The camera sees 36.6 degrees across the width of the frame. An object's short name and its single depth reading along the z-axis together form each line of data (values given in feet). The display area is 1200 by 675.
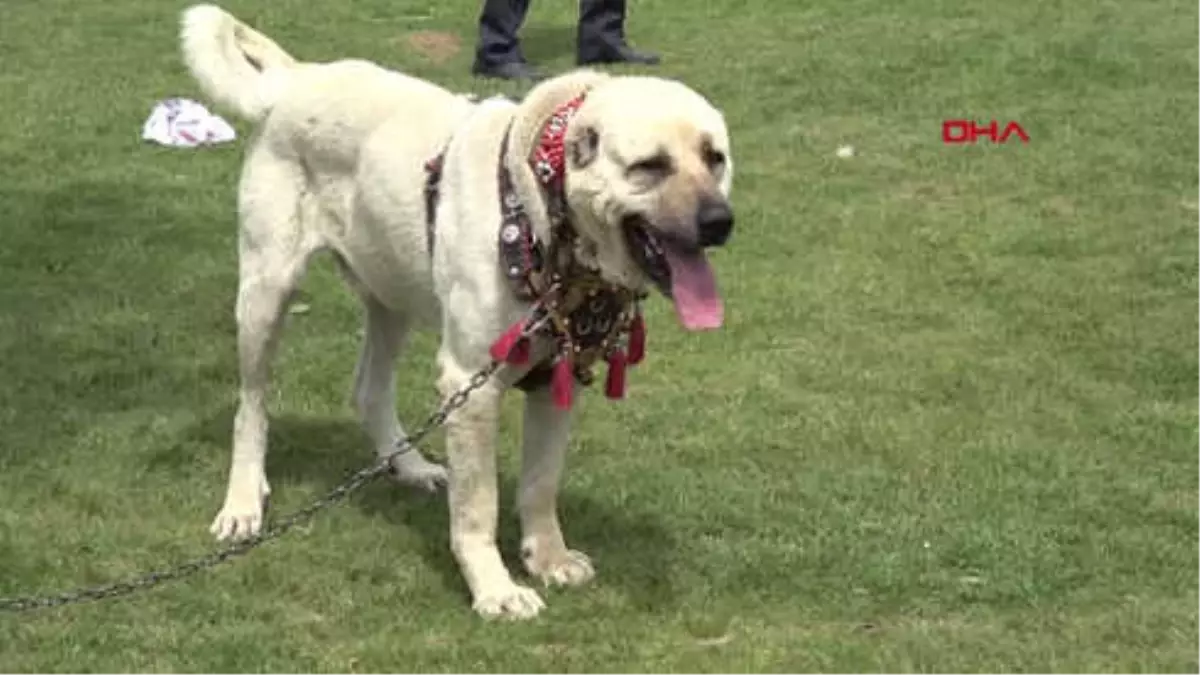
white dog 13.76
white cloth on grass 32.91
